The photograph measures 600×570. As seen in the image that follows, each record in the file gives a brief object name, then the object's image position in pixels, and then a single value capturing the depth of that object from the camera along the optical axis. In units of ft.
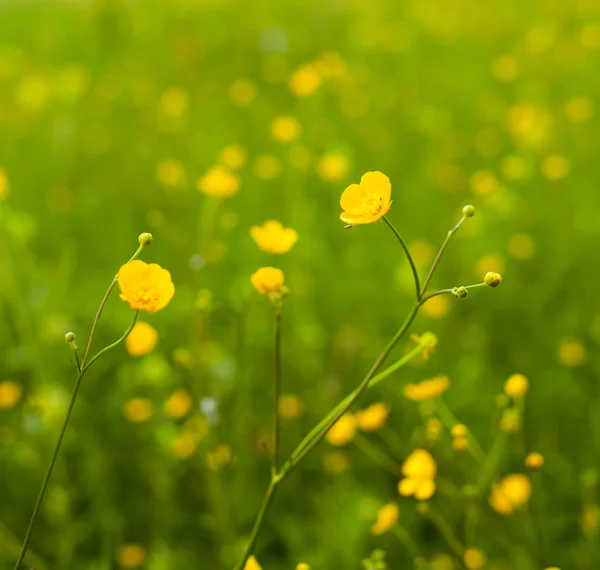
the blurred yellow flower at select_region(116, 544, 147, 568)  2.98
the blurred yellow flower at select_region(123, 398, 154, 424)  3.32
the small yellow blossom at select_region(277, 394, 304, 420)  3.57
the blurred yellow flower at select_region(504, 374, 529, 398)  2.44
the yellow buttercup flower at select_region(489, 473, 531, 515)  2.52
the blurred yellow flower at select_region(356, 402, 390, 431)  2.69
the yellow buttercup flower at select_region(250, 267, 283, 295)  2.27
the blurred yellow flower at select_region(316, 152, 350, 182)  4.60
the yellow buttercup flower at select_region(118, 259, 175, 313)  2.08
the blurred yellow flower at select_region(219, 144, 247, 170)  4.73
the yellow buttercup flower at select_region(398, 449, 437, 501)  2.35
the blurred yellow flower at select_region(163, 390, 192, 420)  3.25
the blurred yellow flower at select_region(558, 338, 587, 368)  3.75
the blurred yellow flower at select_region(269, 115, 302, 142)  4.96
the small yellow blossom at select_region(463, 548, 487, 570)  2.58
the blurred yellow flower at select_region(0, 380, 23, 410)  3.57
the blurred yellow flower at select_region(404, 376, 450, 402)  2.53
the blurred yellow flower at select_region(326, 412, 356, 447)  2.71
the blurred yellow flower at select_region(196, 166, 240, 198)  3.30
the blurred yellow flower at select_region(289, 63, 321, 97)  4.84
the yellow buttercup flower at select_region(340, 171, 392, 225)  2.06
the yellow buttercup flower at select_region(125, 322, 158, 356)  2.77
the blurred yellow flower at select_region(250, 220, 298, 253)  2.52
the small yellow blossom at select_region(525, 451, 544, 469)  2.40
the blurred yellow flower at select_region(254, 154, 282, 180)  5.43
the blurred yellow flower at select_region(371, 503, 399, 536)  2.44
